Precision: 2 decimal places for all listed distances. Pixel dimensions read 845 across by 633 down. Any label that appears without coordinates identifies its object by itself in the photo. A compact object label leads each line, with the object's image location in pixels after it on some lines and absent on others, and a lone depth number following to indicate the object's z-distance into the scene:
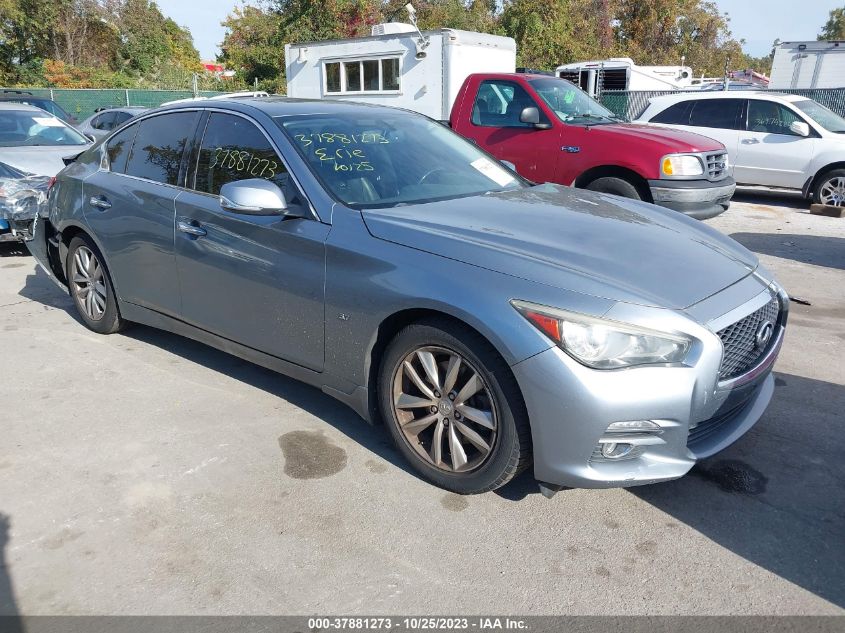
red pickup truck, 7.66
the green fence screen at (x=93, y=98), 27.36
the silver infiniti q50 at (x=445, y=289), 2.73
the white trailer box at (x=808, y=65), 19.45
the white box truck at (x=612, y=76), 21.22
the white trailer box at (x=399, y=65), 14.13
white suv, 10.54
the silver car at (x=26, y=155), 7.06
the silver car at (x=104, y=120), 15.59
